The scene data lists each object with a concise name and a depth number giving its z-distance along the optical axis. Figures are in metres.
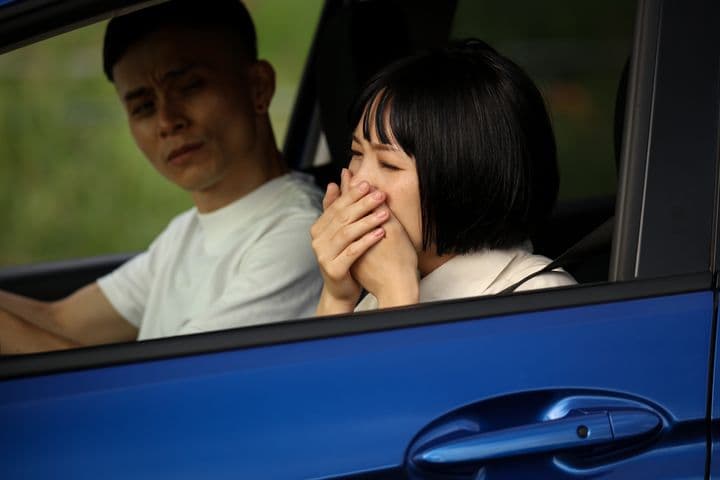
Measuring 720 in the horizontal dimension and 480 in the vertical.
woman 4.39
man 4.84
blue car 4.14
